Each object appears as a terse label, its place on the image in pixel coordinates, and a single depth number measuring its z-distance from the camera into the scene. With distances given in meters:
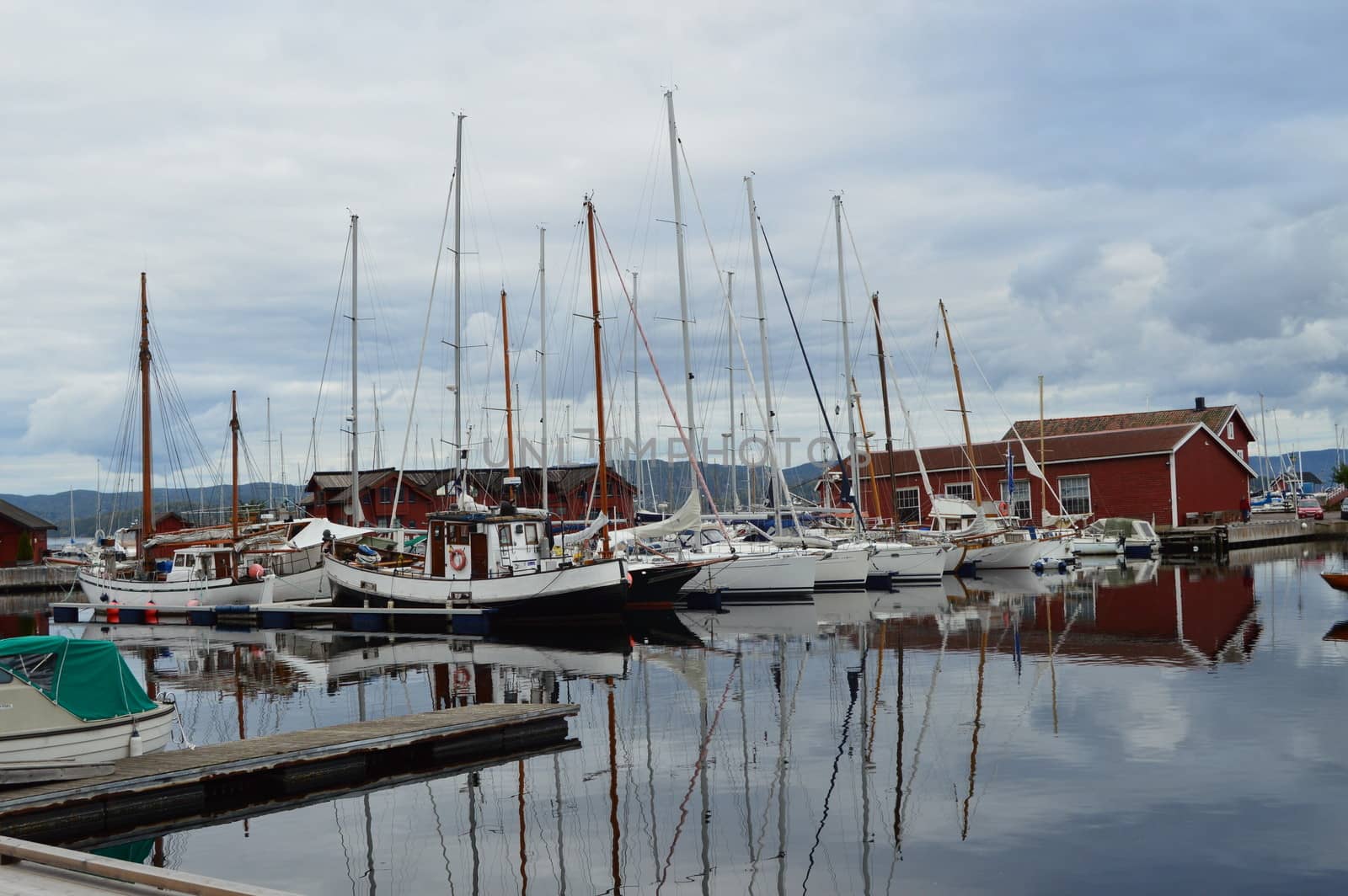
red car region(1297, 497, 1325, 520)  81.81
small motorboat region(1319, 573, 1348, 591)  29.88
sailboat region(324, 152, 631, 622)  30.89
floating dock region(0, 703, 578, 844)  12.18
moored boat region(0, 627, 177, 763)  12.98
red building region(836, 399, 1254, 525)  61.94
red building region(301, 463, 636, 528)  81.06
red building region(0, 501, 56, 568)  66.50
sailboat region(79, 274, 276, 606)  41.97
